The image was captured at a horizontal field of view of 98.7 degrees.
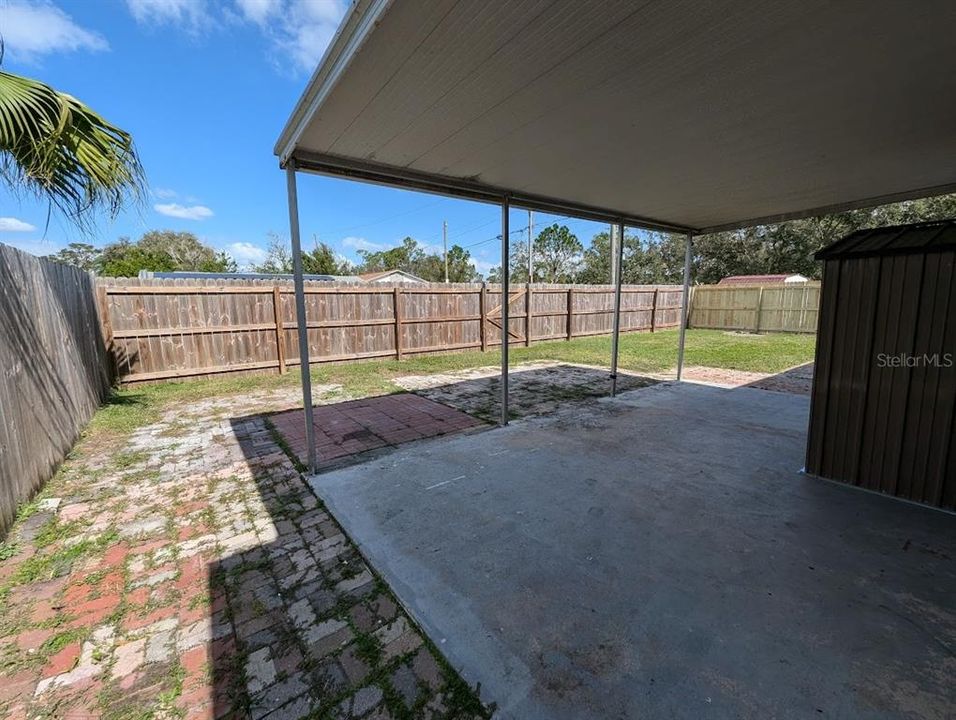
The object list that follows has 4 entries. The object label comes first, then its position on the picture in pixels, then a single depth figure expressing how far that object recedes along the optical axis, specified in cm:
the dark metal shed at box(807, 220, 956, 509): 254
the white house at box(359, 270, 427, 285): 2359
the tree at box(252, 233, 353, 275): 2819
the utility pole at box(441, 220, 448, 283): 3294
